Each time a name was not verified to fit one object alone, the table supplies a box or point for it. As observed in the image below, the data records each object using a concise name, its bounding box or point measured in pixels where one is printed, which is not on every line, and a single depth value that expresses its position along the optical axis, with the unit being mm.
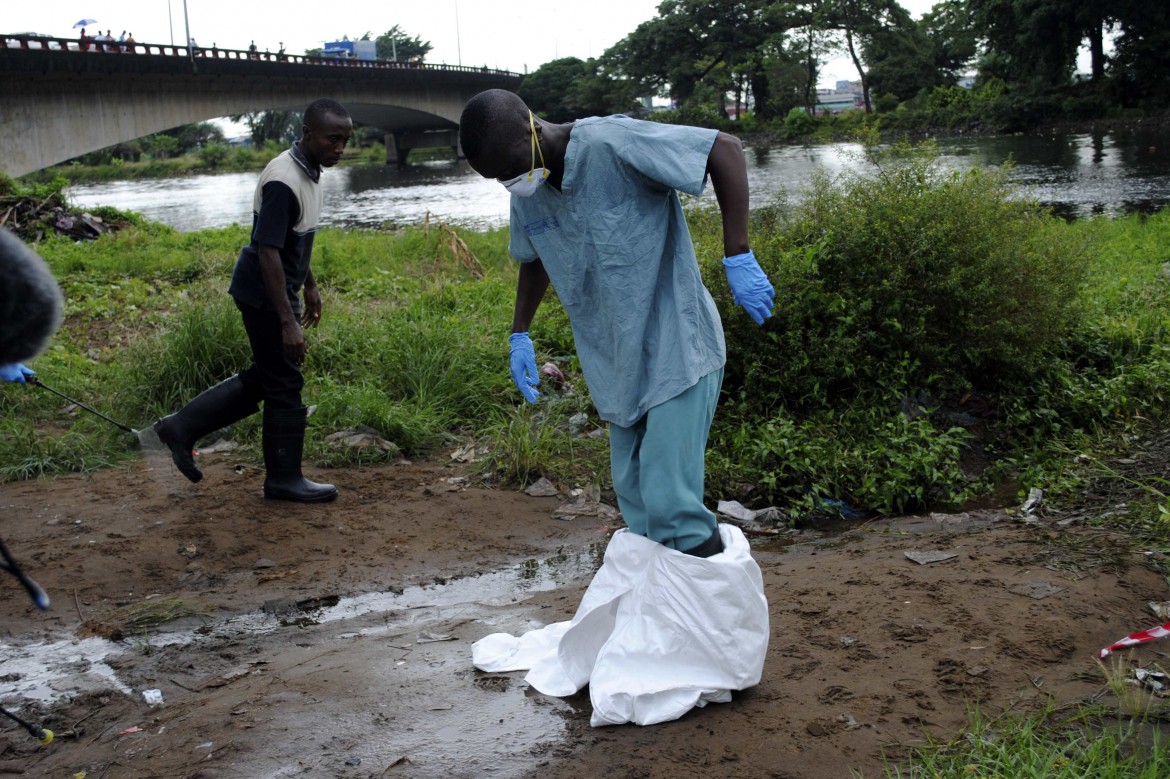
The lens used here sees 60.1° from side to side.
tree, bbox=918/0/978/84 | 44562
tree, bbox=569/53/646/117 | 36594
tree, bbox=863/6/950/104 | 43781
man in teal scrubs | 2607
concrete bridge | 16797
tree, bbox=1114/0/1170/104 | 29891
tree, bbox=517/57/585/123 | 41469
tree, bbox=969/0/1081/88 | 31156
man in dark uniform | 4223
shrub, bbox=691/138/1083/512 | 5109
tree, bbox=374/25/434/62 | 78688
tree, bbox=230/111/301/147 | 72750
